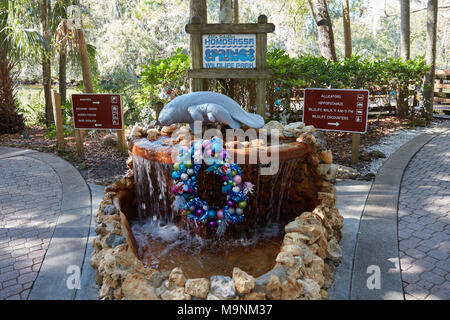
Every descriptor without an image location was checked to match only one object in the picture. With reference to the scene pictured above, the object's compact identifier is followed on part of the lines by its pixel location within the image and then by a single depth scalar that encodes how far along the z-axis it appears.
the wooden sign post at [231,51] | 5.76
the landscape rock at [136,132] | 4.71
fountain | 2.85
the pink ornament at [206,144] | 3.80
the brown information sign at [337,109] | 6.51
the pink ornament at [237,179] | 3.78
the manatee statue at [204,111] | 4.11
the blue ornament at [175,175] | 3.81
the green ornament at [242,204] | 3.88
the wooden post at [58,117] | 8.28
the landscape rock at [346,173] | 6.31
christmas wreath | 3.76
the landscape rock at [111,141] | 8.64
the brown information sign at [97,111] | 7.36
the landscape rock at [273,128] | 4.48
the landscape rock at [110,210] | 4.07
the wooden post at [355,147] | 6.79
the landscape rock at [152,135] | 4.55
